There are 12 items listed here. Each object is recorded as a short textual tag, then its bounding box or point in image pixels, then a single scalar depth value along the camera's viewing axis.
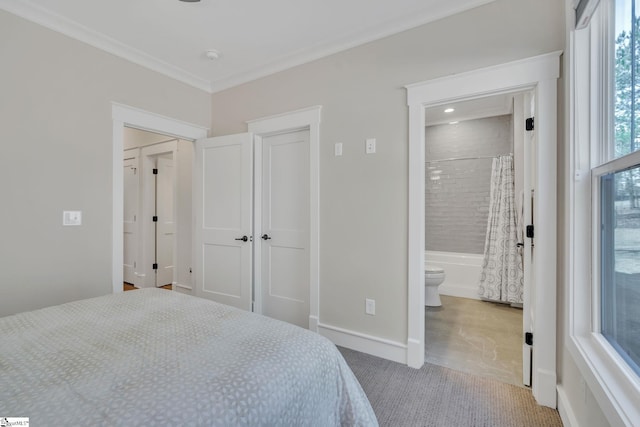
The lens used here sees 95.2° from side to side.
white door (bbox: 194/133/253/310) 2.95
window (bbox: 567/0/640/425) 1.09
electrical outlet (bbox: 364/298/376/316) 2.37
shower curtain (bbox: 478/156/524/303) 3.49
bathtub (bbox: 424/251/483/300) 3.87
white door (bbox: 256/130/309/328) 2.78
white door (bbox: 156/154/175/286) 4.36
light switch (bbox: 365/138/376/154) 2.35
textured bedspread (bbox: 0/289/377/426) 0.74
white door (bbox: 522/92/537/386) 1.92
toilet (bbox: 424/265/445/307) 3.37
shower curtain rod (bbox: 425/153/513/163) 3.94
